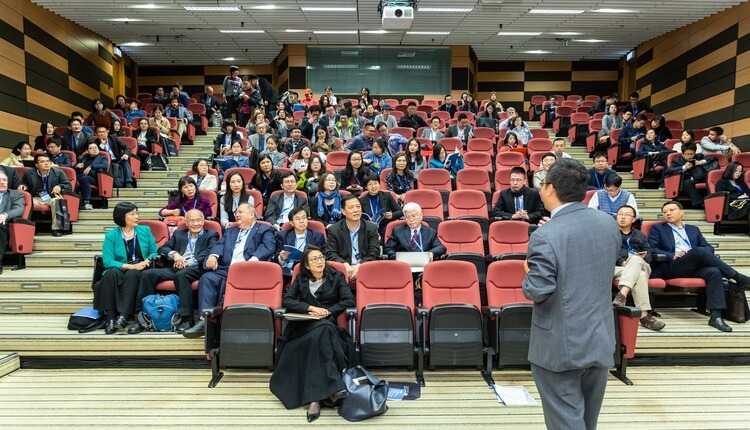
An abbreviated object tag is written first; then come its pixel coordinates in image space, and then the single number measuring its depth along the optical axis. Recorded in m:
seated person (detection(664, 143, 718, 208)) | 6.42
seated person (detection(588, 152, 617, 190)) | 5.97
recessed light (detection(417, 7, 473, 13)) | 9.84
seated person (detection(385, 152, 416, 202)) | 6.02
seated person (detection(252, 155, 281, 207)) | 5.88
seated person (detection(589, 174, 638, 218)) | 5.09
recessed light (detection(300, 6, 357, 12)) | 9.81
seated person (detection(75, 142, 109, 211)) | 6.32
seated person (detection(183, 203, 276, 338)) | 4.03
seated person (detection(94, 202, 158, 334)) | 4.00
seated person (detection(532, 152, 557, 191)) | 5.88
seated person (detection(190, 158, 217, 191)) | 5.89
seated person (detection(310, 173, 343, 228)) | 5.22
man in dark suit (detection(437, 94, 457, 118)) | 10.88
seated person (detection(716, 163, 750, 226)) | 5.73
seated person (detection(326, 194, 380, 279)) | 4.35
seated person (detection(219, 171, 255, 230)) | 5.17
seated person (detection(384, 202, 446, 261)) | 4.48
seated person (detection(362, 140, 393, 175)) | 6.67
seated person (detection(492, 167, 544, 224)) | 5.33
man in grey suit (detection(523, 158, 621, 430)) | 1.77
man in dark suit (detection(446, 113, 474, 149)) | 8.30
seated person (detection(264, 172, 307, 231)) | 5.16
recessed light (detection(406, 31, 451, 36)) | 11.73
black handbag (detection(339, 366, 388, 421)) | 3.00
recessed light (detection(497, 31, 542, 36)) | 11.73
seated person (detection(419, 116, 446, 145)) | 8.31
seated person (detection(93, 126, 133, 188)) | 7.04
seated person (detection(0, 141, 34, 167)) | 6.46
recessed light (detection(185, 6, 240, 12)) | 9.69
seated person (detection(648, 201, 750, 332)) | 4.12
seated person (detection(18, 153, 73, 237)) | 5.64
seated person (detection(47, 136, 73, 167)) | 6.59
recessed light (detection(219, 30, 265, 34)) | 11.51
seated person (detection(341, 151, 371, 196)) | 5.99
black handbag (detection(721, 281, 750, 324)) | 4.12
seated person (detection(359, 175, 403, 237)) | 5.18
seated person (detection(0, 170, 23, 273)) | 4.92
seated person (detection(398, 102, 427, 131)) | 9.21
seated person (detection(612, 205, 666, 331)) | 3.97
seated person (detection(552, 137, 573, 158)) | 6.97
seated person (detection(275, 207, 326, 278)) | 4.43
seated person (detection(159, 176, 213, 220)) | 5.14
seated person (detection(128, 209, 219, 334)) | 4.02
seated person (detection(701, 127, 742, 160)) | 7.18
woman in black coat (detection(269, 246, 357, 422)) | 3.12
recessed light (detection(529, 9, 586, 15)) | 9.94
